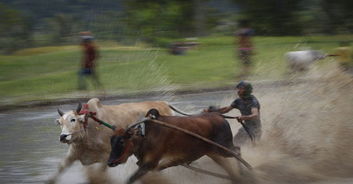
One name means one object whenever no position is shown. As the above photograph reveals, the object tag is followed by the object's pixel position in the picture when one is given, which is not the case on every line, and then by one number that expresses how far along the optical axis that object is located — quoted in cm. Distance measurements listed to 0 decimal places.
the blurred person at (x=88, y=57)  3900
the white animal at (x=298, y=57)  3907
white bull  1850
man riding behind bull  1887
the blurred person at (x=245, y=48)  4241
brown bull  1614
